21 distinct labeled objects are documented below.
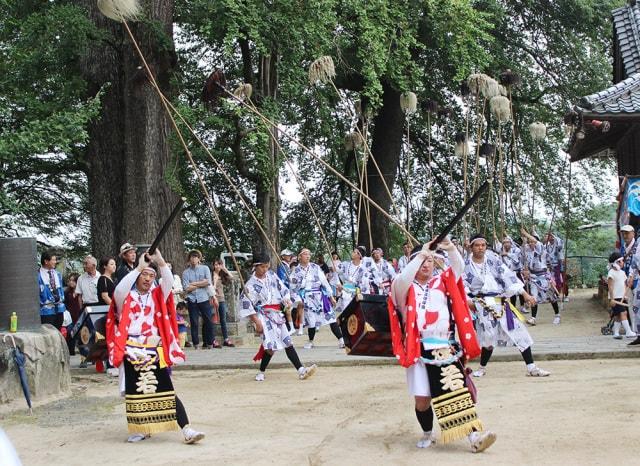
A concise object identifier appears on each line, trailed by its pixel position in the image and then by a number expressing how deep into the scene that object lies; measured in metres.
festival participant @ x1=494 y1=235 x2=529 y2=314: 18.95
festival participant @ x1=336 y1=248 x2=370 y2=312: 16.52
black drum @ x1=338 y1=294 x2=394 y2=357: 7.73
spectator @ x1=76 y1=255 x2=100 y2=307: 13.46
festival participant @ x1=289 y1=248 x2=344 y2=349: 15.74
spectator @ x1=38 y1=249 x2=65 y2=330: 13.17
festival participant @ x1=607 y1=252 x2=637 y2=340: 14.02
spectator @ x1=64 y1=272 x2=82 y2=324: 14.70
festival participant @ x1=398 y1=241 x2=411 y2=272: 20.29
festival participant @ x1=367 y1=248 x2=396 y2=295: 16.39
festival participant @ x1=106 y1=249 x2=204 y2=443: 7.62
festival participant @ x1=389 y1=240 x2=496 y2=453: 6.76
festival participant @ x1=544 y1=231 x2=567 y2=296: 20.80
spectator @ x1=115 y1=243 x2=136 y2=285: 9.98
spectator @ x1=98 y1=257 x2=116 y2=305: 12.19
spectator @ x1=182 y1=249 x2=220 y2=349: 15.09
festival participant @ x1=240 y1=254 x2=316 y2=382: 11.45
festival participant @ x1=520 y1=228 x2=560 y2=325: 19.34
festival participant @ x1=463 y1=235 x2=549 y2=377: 10.34
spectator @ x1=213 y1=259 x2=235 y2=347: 16.11
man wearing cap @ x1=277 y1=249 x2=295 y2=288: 17.80
